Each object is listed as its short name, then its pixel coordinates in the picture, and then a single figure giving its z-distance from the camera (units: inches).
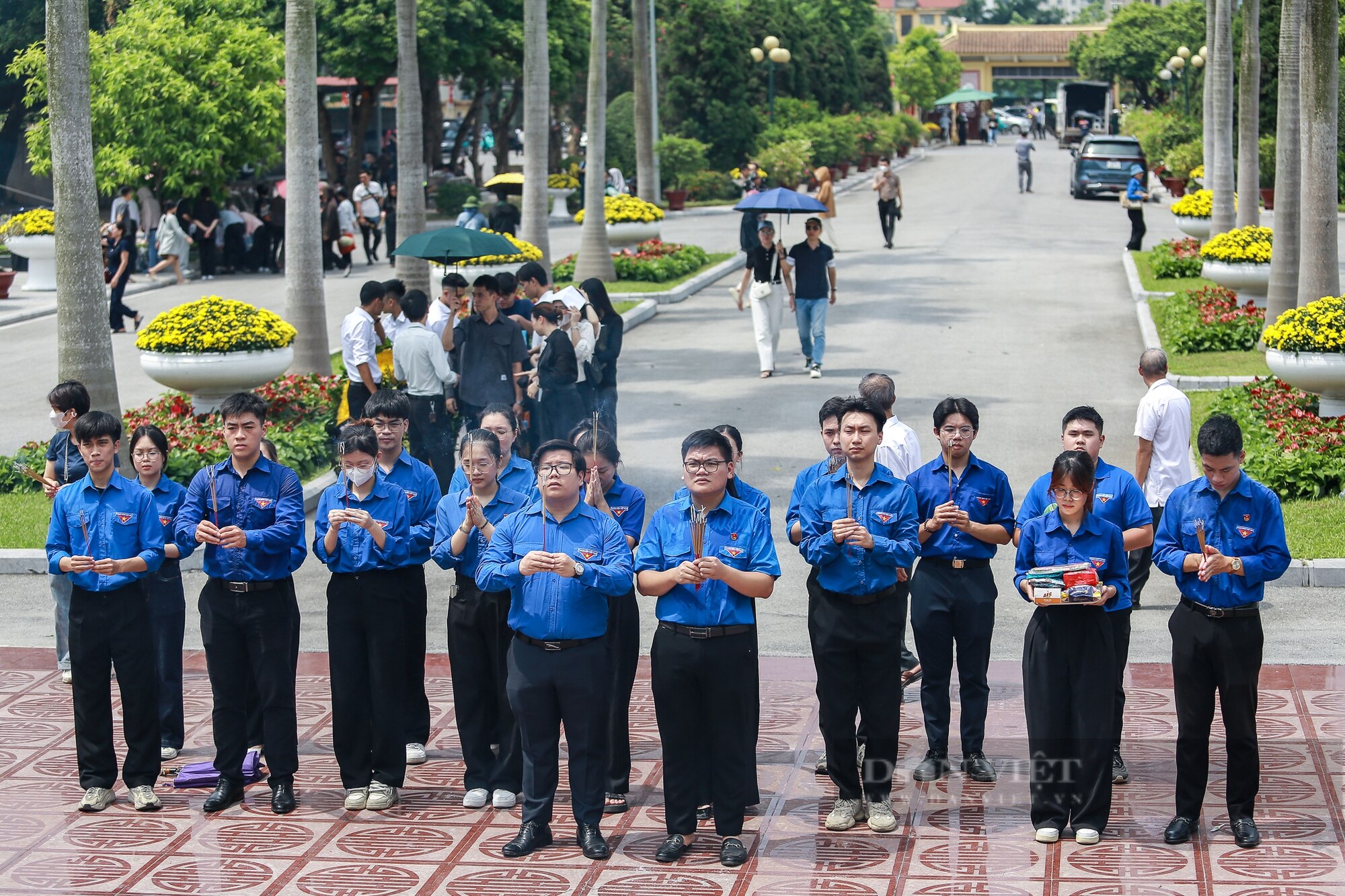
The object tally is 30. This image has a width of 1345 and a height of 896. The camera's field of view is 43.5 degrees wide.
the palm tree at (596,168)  1022.4
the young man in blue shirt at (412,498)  311.6
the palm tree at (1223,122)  1036.5
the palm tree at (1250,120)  919.0
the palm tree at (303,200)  687.1
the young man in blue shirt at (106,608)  310.0
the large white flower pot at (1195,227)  1120.8
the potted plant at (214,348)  589.9
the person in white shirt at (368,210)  1243.2
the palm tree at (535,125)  907.4
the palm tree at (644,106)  1246.9
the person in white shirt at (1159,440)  374.6
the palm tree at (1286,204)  717.3
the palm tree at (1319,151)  615.5
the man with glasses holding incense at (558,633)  283.1
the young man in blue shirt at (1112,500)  298.4
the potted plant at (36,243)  1098.7
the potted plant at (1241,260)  805.2
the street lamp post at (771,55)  1878.9
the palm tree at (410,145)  787.4
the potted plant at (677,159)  1716.3
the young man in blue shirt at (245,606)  308.7
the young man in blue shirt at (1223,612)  281.7
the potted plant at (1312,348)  540.7
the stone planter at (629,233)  1123.3
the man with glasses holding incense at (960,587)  314.8
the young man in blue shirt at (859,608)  290.0
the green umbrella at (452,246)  589.0
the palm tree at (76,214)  511.2
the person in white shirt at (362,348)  509.7
